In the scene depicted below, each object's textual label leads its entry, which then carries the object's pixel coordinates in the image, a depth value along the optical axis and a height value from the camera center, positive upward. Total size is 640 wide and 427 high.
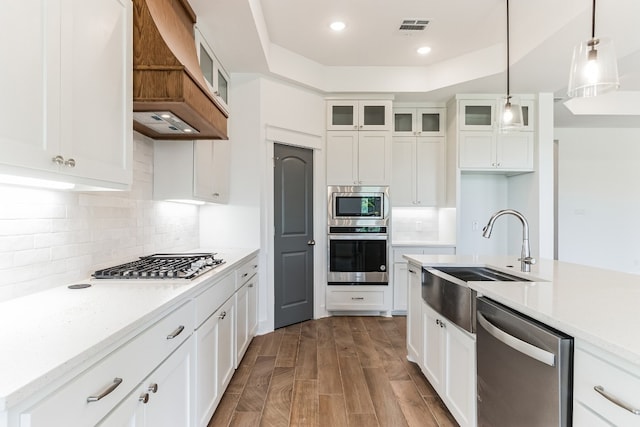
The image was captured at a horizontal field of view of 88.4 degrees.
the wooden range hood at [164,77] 1.62 +0.69
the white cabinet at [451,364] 1.73 -0.91
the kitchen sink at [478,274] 2.05 -0.41
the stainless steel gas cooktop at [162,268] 1.67 -0.31
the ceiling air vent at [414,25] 3.09 +1.81
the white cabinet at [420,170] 4.48 +0.59
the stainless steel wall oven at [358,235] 4.06 -0.27
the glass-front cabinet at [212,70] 2.65 +1.29
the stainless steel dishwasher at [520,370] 1.08 -0.60
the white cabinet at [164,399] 1.03 -0.69
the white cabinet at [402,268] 4.15 -0.69
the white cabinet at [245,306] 2.57 -0.81
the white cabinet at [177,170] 2.48 +0.32
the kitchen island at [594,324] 0.88 -0.35
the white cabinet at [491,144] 4.11 +0.88
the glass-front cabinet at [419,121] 4.48 +1.27
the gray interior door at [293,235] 3.70 -0.26
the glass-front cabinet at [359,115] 4.13 +1.24
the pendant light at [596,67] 1.72 +0.78
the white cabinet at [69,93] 0.96 +0.41
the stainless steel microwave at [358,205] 4.06 +0.10
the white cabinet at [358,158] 4.11 +0.70
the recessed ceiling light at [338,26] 3.10 +1.79
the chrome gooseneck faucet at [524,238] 2.11 -0.16
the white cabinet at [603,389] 0.86 -0.50
